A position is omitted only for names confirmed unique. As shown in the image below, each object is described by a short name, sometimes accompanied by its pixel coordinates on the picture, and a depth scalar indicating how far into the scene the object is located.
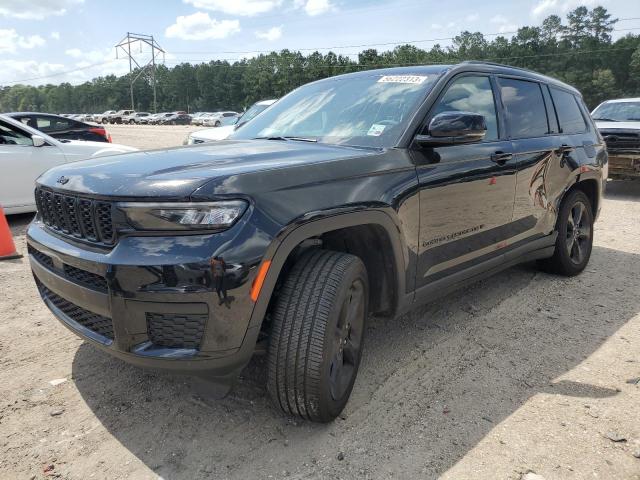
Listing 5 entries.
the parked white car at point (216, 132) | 9.26
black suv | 2.10
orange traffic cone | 5.44
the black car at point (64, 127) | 11.04
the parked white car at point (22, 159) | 6.92
